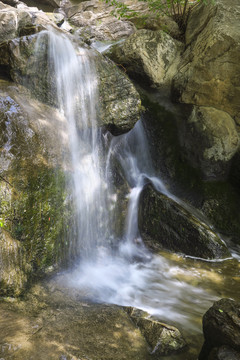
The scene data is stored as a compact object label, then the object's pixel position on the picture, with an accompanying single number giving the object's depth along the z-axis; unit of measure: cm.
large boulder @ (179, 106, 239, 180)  599
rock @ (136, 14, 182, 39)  752
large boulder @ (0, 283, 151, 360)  203
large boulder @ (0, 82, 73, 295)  311
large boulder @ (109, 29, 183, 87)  657
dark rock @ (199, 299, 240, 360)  208
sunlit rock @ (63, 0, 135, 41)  1013
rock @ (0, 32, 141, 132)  454
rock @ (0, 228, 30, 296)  263
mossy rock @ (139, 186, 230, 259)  486
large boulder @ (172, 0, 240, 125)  579
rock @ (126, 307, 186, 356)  241
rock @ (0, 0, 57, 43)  815
